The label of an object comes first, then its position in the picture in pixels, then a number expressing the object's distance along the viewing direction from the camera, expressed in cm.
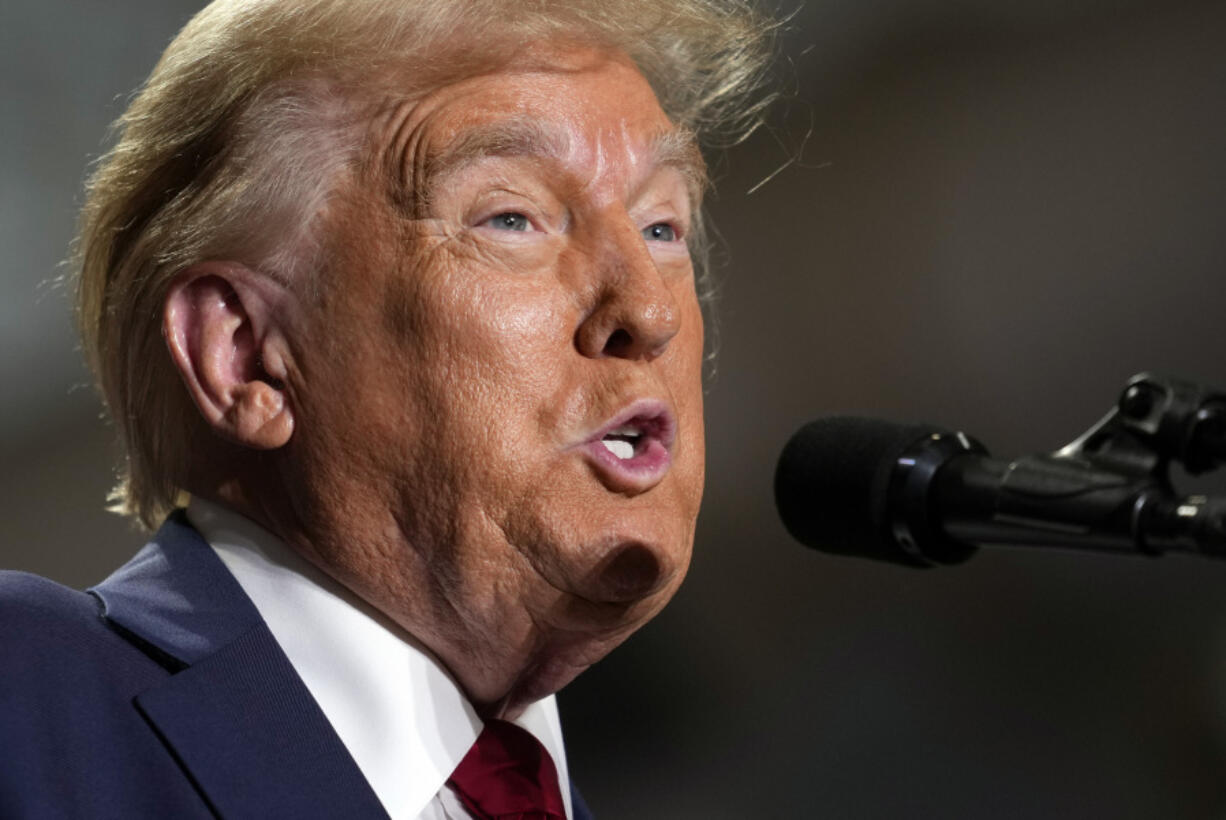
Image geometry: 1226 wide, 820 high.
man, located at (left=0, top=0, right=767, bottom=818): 474
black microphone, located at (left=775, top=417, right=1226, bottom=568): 459
